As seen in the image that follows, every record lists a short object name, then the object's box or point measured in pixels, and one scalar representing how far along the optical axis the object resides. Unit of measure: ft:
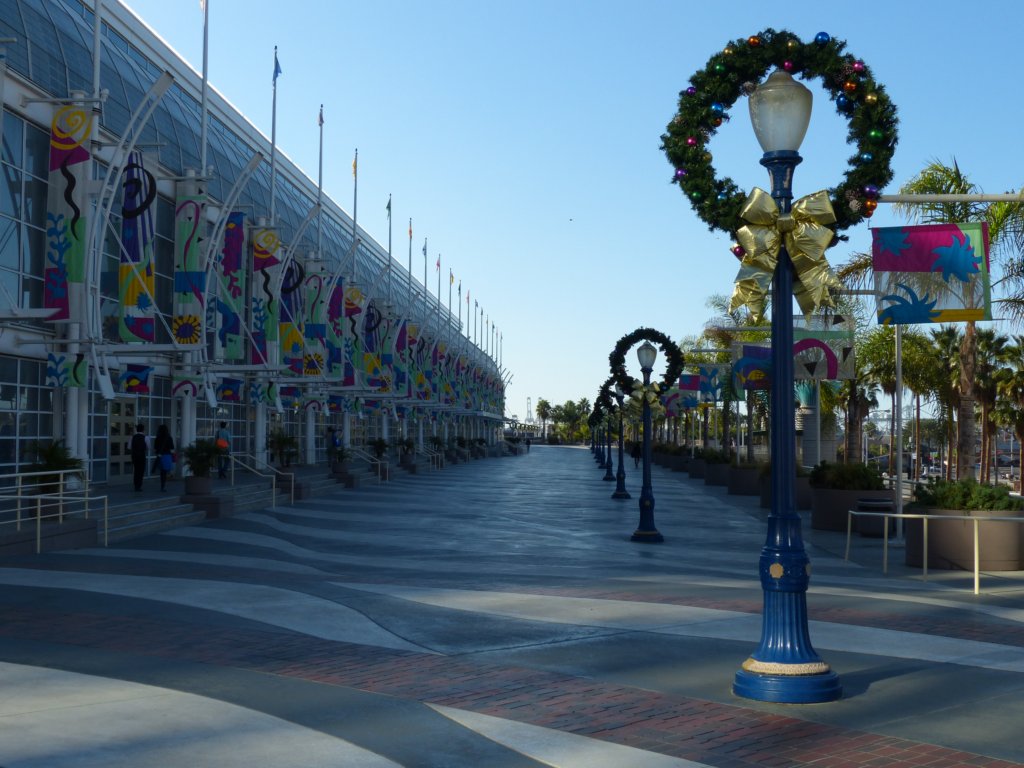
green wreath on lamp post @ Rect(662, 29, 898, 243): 28.68
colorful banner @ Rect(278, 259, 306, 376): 125.49
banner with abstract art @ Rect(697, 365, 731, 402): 135.64
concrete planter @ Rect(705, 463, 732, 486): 148.15
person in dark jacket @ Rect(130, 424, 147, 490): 84.74
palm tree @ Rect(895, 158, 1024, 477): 73.82
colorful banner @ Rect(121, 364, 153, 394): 86.90
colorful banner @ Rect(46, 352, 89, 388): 78.74
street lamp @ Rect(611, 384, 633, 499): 114.42
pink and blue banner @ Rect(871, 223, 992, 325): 56.24
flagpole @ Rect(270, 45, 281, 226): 122.52
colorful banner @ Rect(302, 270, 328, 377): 134.51
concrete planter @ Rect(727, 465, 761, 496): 122.72
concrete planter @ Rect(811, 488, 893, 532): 73.26
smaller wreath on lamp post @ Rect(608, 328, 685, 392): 76.48
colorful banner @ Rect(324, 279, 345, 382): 140.36
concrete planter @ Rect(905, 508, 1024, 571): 49.98
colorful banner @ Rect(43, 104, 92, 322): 75.61
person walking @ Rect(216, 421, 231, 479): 93.17
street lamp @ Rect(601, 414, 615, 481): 160.64
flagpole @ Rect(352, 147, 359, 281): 158.71
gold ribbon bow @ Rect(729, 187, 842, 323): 26.13
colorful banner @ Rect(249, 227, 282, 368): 117.91
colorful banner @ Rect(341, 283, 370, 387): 150.20
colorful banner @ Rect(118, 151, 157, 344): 82.43
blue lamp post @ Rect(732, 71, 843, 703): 24.66
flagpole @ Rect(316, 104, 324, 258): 139.54
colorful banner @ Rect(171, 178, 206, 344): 95.86
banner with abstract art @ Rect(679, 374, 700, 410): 140.56
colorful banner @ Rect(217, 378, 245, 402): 117.91
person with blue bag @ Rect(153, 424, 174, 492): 89.71
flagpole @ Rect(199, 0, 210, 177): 100.01
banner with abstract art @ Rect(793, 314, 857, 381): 85.97
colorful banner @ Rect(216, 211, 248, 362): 109.70
